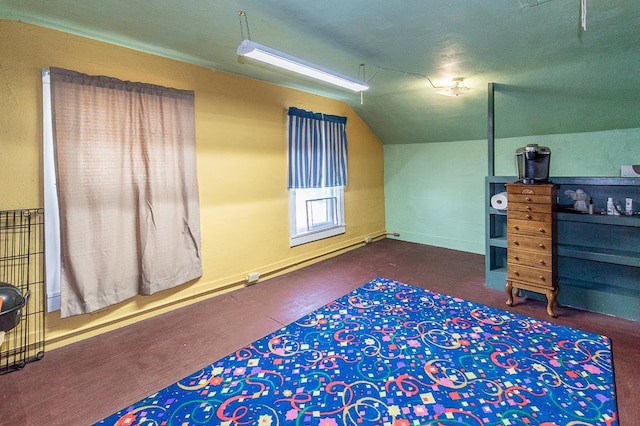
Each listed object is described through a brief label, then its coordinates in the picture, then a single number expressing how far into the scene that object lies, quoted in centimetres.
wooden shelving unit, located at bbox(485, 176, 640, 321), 289
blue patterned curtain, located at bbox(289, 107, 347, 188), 445
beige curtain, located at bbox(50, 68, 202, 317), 256
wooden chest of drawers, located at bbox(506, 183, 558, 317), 296
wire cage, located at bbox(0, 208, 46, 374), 238
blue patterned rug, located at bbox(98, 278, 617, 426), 182
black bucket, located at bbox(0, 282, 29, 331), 208
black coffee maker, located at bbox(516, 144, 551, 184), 307
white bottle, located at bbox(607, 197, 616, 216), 301
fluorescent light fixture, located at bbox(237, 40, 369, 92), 221
